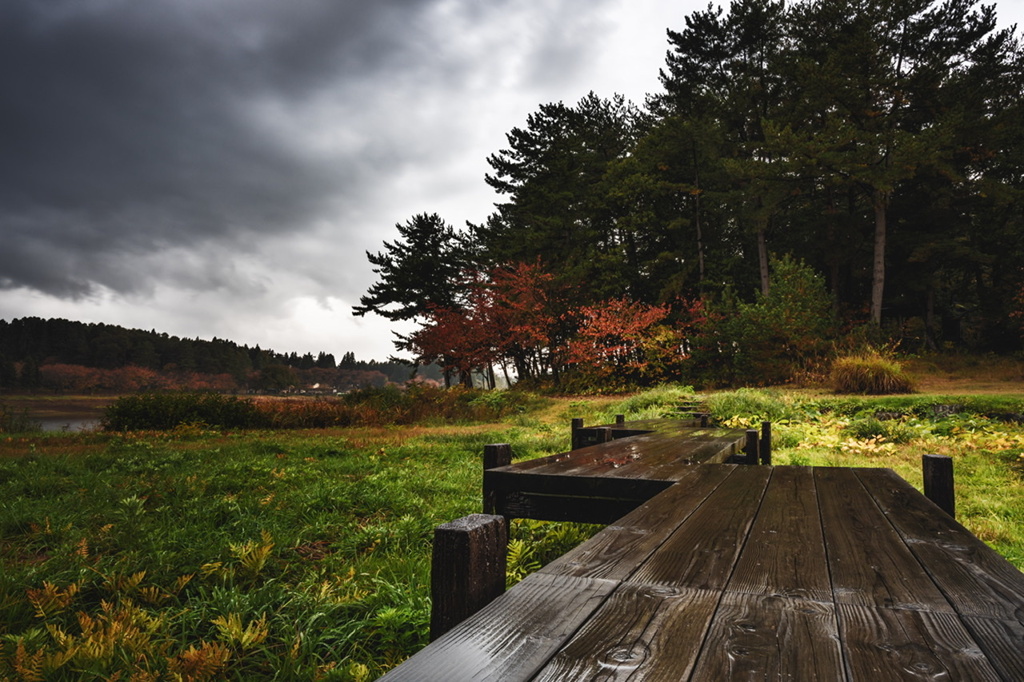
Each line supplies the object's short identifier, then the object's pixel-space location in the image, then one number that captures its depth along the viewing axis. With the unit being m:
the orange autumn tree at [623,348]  17.70
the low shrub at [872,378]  11.82
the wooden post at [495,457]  3.06
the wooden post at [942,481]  2.56
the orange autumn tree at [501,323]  19.72
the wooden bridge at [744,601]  0.88
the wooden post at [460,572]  1.13
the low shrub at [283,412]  10.66
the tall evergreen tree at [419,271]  29.59
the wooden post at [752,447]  4.58
